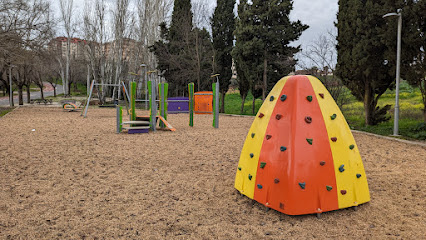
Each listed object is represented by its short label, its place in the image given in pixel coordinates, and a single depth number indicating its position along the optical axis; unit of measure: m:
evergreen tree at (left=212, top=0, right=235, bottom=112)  22.92
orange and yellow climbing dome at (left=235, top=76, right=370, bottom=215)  2.94
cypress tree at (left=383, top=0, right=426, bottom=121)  9.42
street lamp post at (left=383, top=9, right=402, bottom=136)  9.36
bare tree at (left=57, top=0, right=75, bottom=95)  33.19
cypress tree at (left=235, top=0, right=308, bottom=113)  17.86
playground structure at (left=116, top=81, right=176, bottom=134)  9.84
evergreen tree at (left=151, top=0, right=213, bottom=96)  22.89
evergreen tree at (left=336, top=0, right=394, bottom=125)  11.38
